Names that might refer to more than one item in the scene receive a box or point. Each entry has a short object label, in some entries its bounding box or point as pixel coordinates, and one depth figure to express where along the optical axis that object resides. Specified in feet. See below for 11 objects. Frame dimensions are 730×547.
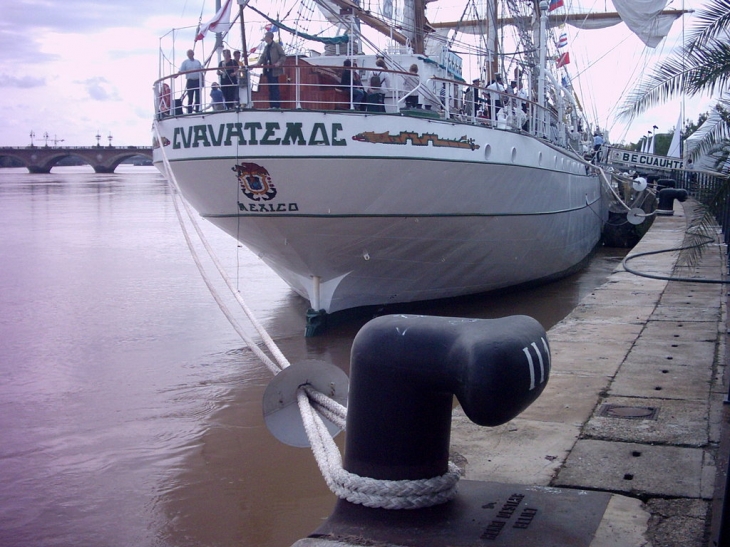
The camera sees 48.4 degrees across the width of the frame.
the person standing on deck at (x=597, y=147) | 78.69
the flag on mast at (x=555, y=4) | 66.45
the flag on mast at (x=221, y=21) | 35.96
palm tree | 16.71
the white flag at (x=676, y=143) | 101.79
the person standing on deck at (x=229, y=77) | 35.86
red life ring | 39.15
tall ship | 34.47
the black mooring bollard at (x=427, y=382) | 9.32
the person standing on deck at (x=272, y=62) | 35.91
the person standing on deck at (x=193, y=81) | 37.68
